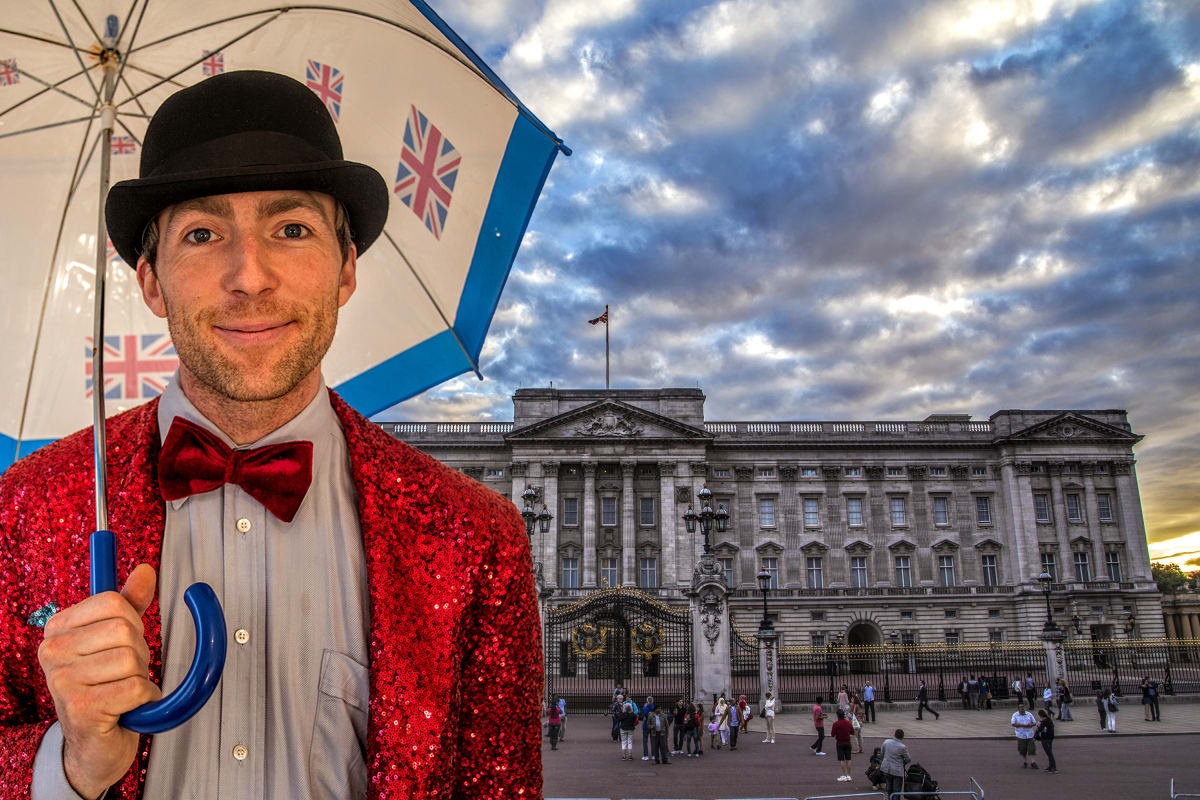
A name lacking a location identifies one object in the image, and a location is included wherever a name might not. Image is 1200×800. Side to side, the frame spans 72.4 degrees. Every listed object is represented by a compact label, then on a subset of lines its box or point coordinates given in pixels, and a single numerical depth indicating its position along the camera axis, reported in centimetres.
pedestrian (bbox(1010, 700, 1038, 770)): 1800
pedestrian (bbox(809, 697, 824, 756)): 1970
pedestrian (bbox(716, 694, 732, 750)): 2153
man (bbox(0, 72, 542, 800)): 184
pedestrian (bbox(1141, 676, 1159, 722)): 2633
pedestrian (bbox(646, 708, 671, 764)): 1864
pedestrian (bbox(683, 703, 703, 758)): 2001
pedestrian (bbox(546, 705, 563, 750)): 2061
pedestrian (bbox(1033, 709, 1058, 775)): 1768
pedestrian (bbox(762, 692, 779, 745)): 2221
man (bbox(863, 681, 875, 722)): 2705
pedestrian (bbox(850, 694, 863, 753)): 1950
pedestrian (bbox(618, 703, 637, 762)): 1917
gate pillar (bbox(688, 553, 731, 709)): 2467
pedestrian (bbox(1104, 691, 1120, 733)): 2378
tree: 10237
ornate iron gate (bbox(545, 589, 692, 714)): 2794
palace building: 5019
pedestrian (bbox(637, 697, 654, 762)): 1931
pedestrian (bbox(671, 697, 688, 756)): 2048
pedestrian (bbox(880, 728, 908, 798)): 1270
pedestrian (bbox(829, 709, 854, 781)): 1628
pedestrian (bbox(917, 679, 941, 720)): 2753
